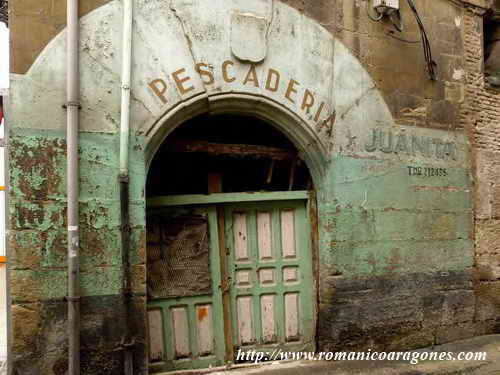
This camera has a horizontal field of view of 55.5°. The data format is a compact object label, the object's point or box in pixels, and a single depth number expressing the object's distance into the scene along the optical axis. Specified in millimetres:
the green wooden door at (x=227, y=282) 4621
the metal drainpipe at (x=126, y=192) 3984
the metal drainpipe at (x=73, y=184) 3760
